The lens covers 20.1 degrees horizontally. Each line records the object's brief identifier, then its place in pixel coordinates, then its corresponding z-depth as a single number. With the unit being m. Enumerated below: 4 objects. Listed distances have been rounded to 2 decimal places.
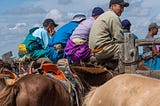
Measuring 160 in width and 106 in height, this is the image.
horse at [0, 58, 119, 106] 6.05
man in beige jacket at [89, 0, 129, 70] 7.26
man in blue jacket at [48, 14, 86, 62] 9.05
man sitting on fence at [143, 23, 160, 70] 7.24
